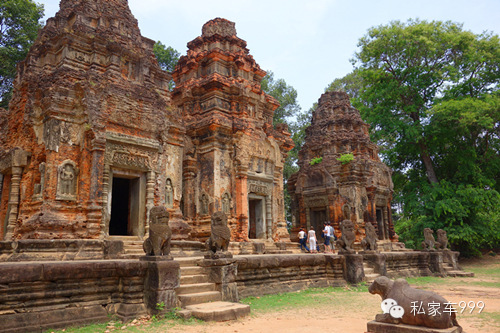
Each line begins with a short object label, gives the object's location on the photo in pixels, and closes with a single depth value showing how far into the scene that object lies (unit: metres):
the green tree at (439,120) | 19.62
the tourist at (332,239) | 17.08
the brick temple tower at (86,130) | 9.11
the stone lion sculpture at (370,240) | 12.35
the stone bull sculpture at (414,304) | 4.63
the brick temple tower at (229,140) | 13.40
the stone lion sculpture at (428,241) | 16.20
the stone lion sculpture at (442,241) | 16.72
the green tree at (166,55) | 25.27
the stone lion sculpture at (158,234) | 6.57
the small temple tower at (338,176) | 19.28
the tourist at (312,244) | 15.32
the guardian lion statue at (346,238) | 11.29
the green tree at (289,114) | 28.91
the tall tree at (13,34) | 17.67
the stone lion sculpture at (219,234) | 7.81
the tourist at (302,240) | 15.86
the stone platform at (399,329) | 4.58
